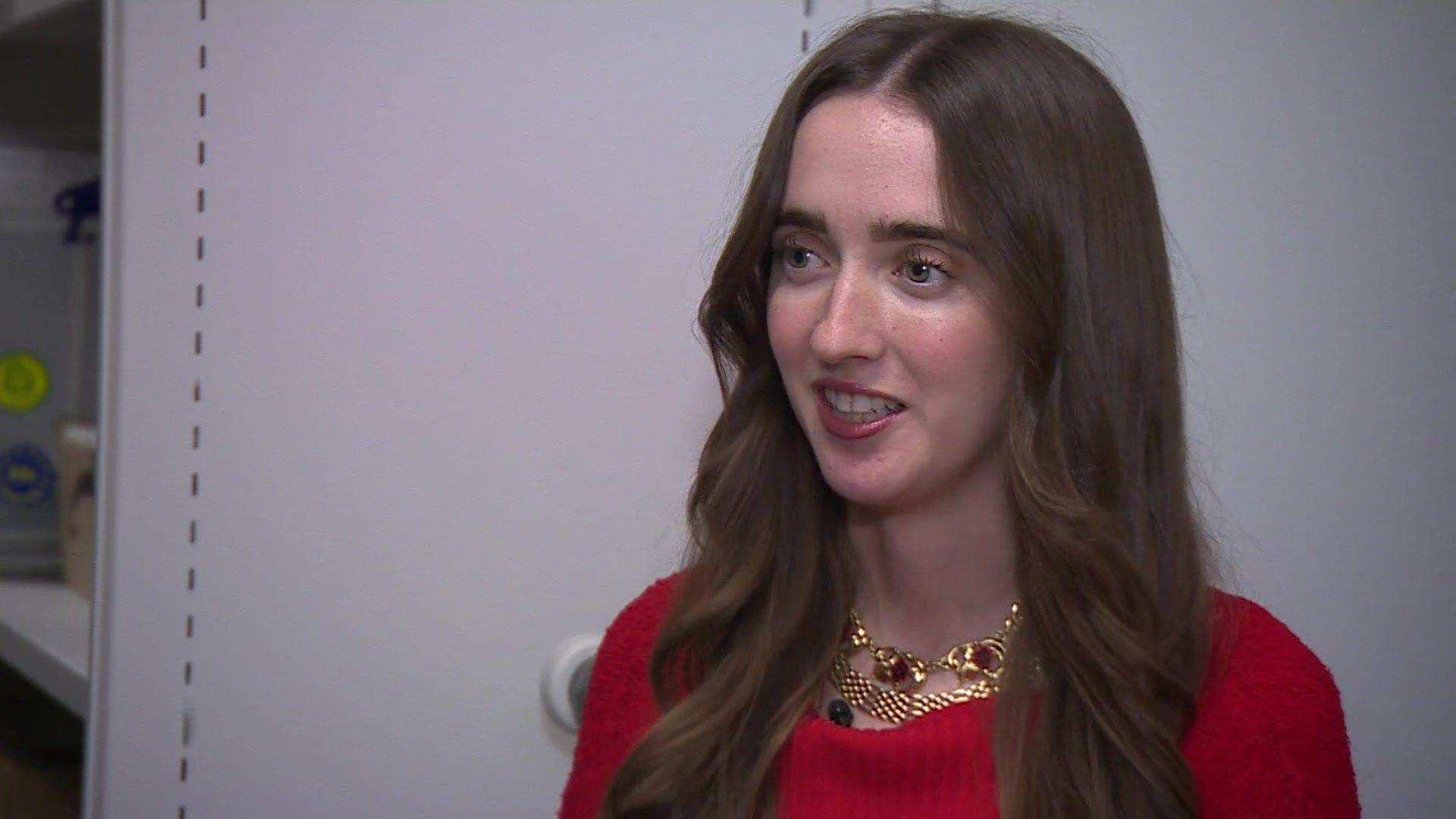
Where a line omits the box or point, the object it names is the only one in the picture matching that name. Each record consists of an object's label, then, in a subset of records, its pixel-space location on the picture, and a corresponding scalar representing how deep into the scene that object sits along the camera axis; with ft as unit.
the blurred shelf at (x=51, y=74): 5.39
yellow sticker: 5.96
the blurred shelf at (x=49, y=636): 5.21
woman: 4.64
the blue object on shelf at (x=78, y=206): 5.89
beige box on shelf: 5.75
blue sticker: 6.05
